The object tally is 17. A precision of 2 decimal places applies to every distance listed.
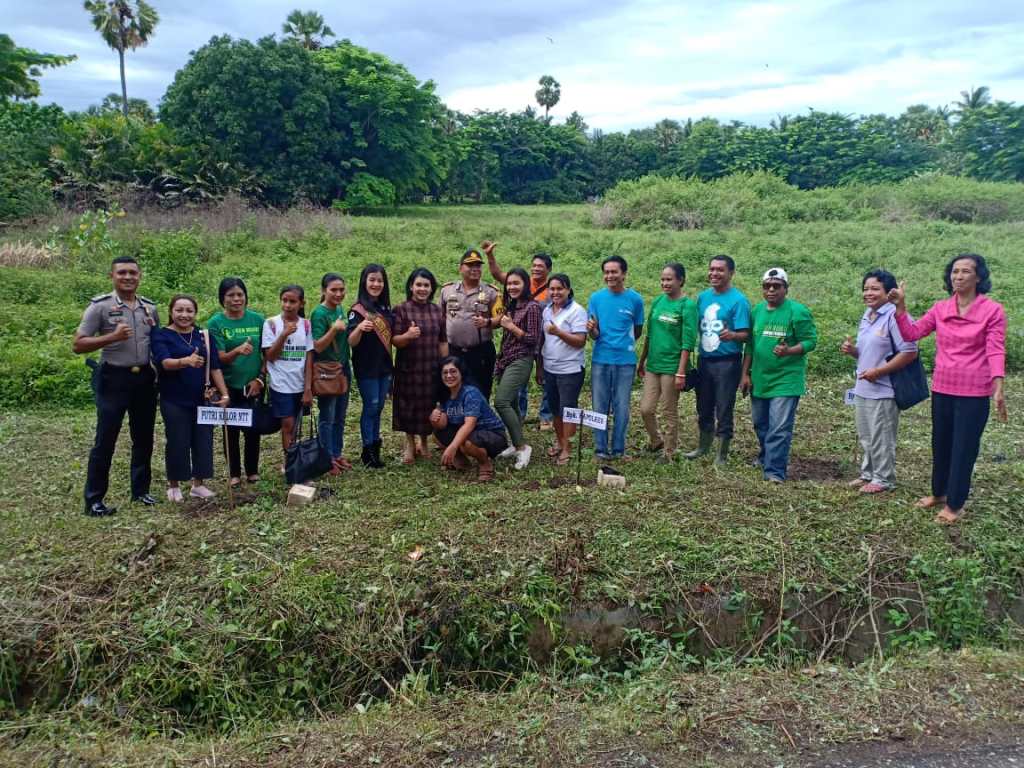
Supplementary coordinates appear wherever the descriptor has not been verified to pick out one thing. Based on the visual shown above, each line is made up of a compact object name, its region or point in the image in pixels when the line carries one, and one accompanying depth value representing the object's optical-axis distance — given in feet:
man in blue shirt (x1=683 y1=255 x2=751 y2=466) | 21.04
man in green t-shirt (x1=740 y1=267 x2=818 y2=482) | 20.02
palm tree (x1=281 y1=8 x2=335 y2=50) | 112.88
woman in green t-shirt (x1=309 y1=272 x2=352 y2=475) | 20.40
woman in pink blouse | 16.81
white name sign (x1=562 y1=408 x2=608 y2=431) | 20.04
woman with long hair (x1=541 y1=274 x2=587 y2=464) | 21.85
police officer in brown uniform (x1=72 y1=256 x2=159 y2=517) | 17.47
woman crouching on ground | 20.79
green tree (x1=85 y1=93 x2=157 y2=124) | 145.16
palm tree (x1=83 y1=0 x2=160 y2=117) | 126.82
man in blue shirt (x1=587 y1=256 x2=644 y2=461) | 22.08
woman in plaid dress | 21.59
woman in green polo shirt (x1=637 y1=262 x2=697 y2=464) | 21.74
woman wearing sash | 20.94
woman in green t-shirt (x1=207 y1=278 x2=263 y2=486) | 19.30
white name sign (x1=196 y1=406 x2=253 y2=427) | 18.22
